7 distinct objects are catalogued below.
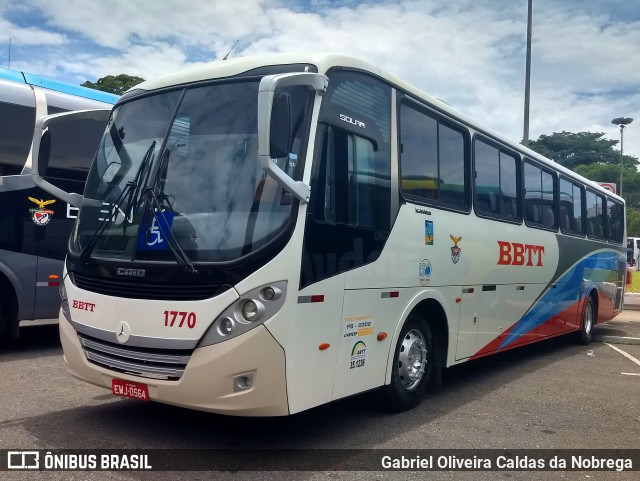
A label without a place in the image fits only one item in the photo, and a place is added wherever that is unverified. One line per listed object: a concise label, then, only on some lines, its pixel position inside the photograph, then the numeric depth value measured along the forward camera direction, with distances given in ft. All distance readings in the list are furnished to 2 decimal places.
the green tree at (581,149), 295.07
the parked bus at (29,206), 26.53
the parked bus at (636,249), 144.52
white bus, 14.49
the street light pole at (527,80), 57.62
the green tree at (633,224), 226.38
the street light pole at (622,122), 146.69
